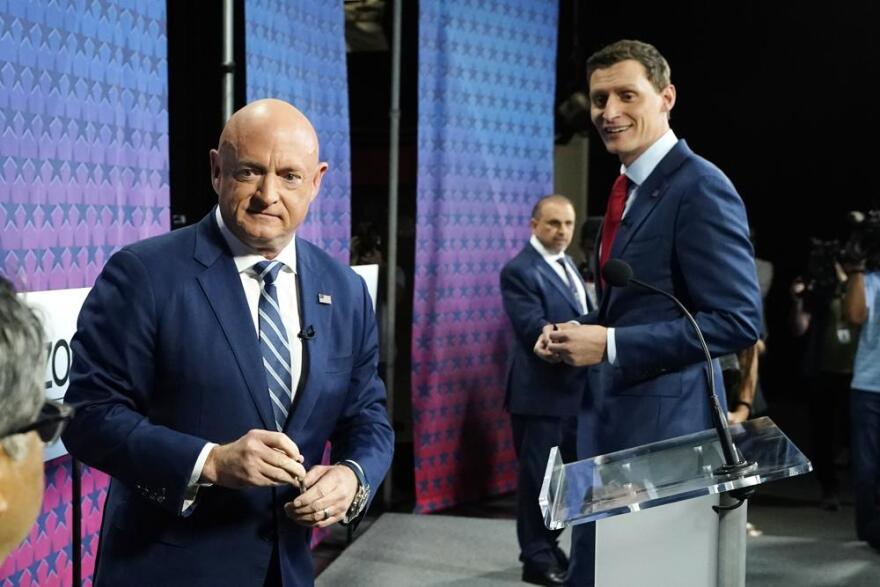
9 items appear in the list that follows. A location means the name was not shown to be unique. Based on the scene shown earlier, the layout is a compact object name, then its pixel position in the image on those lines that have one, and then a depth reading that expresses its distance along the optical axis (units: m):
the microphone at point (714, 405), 1.82
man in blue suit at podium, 2.31
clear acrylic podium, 1.75
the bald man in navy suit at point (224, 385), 1.73
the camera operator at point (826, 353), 5.53
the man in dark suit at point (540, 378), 4.53
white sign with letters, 2.44
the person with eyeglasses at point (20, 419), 1.08
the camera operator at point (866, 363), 4.89
